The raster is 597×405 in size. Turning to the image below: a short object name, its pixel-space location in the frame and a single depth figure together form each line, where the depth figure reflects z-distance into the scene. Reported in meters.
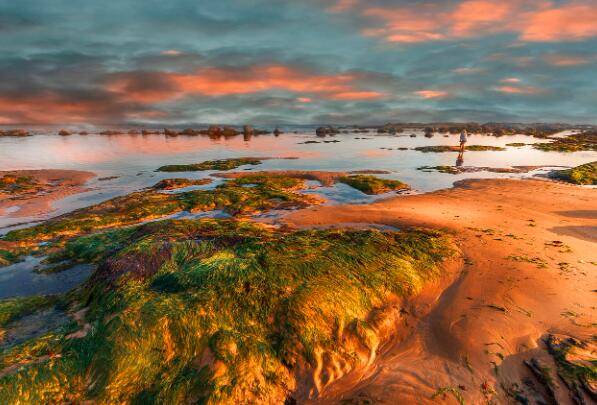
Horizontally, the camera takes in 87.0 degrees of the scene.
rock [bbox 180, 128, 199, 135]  95.44
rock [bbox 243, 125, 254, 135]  85.61
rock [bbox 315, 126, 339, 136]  92.50
